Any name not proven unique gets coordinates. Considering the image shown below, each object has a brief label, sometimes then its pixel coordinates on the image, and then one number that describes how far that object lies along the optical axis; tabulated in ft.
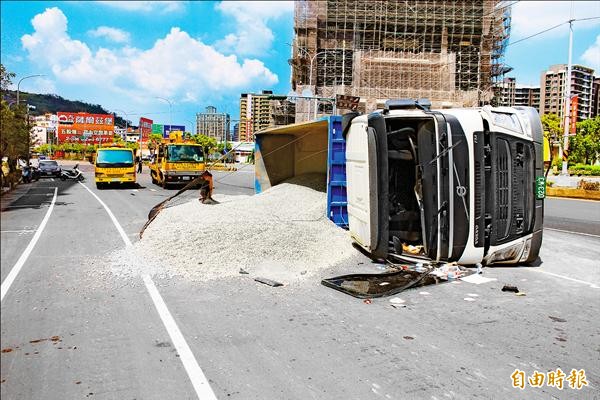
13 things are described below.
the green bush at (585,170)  128.61
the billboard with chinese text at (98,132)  250.68
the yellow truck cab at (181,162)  83.71
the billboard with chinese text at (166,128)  264.11
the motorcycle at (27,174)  93.50
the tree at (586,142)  190.90
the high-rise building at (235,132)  521.65
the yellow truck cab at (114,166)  83.46
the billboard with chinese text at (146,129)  250.74
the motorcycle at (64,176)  105.95
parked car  114.93
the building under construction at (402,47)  193.88
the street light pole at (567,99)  101.76
